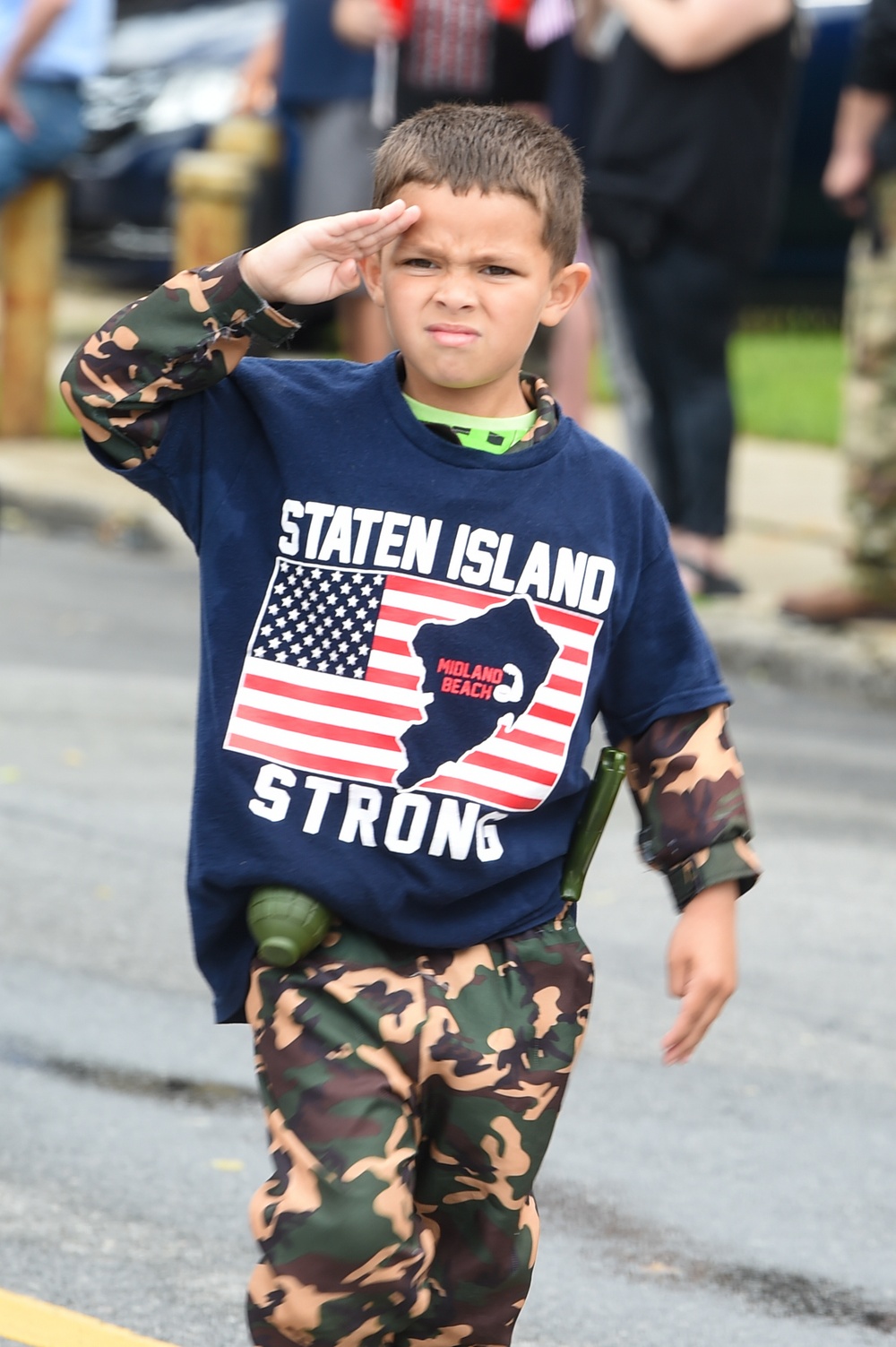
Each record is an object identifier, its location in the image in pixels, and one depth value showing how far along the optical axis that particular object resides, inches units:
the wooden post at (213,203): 724.0
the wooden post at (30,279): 739.4
